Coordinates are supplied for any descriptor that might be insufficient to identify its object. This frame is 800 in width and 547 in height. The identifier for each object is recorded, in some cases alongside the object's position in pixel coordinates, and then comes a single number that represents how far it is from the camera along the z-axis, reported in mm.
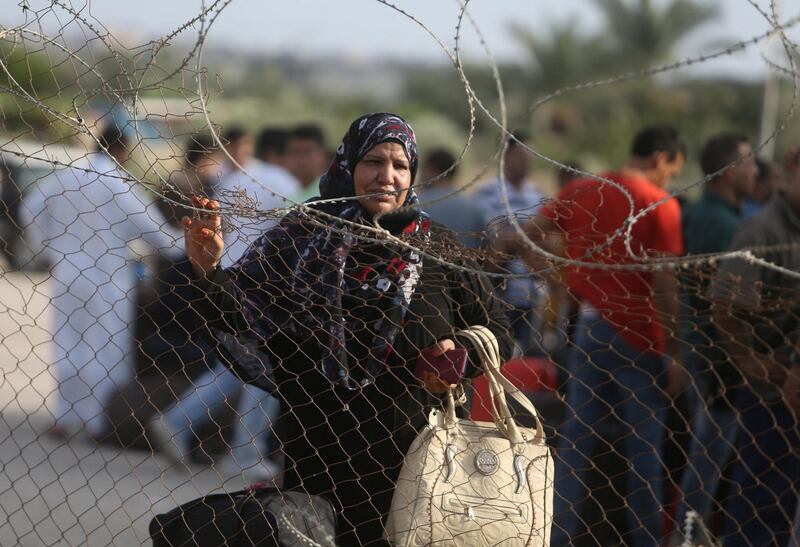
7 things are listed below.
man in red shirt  8820
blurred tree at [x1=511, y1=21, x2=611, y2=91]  69312
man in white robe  12070
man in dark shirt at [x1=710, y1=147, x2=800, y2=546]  7492
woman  5715
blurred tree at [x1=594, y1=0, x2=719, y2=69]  67750
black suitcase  5336
